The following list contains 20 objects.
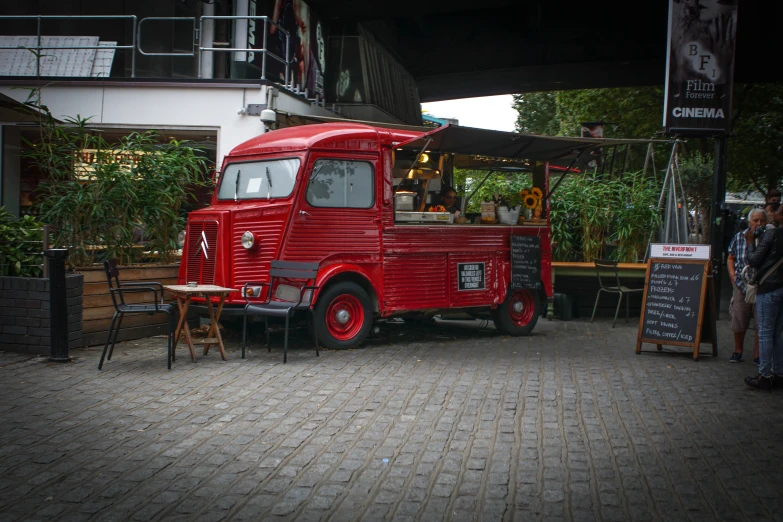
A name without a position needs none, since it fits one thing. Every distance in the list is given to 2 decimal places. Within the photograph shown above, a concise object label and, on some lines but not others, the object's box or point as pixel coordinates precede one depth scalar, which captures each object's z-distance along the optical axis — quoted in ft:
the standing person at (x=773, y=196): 50.16
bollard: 28.91
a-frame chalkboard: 33.91
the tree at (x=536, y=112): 152.87
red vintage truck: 33.27
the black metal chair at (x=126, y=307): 27.94
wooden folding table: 29.04
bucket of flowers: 42.06
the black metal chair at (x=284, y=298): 30.81
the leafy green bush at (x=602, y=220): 50.49
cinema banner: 47.09
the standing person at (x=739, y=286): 31.32
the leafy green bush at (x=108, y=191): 33.40
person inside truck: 38.65
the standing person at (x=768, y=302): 26.66
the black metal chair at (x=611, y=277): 45.22
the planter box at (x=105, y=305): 32.48
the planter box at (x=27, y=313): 30.07
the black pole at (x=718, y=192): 47.37
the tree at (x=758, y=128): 92.58
